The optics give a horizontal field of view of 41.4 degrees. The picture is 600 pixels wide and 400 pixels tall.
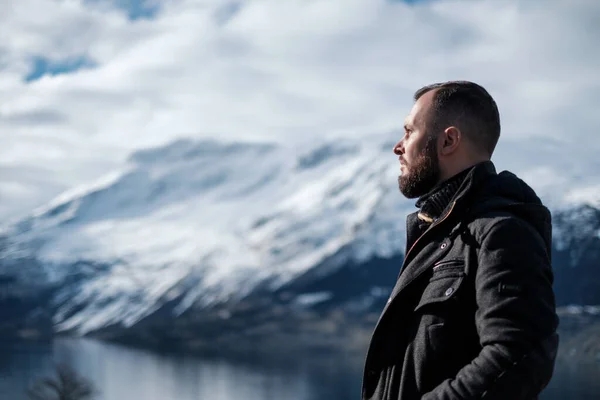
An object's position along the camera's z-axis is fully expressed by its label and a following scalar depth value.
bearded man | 2.12
